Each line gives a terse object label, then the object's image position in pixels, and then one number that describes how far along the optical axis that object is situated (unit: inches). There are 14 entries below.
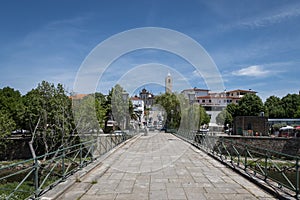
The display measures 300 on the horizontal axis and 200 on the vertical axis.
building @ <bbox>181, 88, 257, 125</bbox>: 1765.5
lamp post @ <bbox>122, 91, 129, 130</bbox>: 810.9
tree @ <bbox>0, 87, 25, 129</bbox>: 923.4
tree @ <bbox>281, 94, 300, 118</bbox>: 1923.0
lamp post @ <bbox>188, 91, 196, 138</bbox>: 840.7
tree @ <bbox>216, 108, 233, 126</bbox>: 1602.1
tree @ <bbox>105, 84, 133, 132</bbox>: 1040.8
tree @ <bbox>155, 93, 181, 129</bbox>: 1441.9
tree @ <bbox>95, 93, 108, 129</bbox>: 961.6
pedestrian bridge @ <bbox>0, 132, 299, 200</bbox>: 194.2
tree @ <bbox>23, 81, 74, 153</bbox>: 816.3
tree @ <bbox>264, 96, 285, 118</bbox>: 1932.8
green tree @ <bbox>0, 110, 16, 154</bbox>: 906.1
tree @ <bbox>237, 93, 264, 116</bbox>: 1802.4
